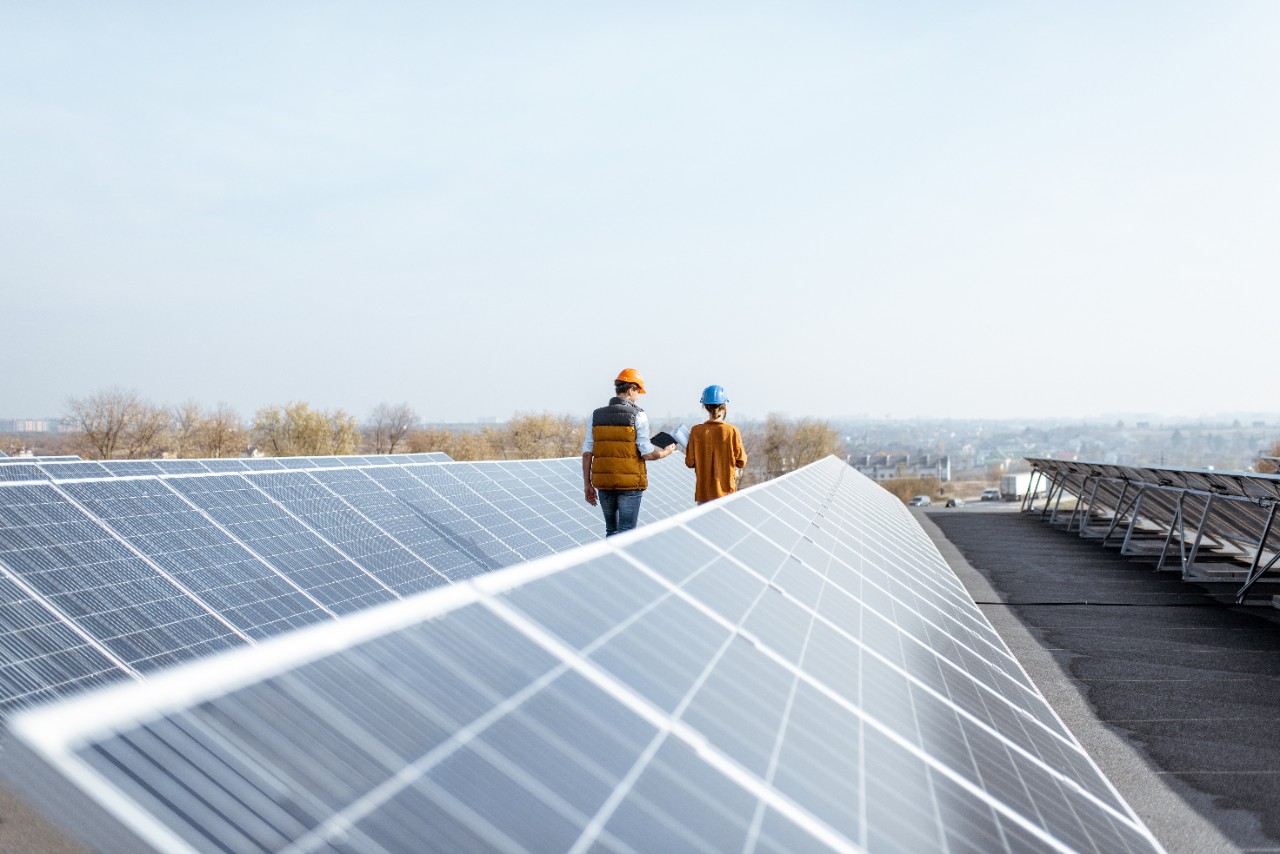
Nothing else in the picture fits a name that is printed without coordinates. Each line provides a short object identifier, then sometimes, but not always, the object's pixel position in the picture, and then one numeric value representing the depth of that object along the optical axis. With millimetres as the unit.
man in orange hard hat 9703
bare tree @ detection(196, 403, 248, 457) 74375
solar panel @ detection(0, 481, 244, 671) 7902
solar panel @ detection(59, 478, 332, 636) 9367
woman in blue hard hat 10508
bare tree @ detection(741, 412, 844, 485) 96750
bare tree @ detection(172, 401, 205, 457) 73500
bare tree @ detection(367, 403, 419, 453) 97500
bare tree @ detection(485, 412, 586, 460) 88500
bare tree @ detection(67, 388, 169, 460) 71438
